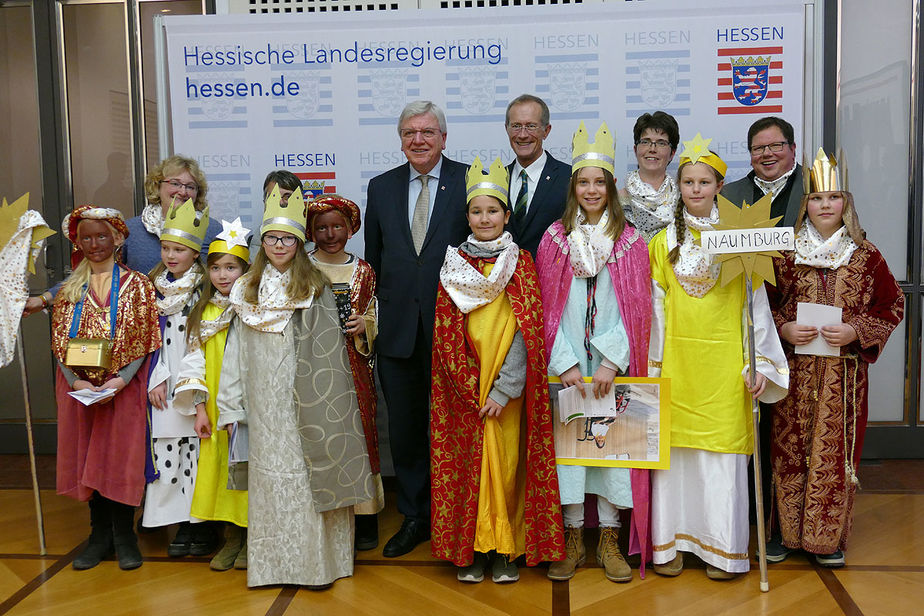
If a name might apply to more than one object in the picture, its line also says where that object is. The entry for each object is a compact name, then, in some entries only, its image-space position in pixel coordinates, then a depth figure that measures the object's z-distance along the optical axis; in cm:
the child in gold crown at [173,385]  319
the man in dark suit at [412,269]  333
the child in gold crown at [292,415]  295
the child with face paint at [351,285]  319
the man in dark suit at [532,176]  339
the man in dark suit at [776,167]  342
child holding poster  297
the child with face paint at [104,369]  314
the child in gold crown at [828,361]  304
